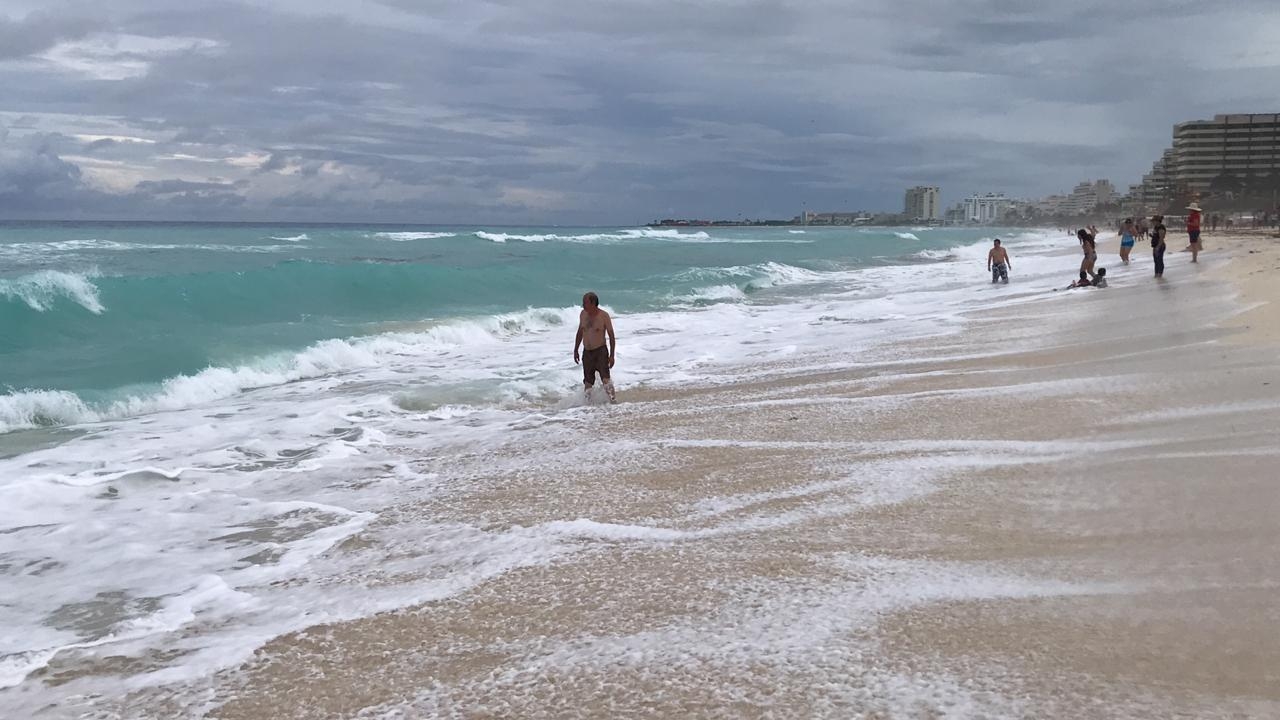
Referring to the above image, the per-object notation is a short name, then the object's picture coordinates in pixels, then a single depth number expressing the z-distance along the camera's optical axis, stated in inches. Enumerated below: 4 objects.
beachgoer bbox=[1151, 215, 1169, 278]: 803.4
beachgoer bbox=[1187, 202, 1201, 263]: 981.8
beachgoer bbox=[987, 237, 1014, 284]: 961.5
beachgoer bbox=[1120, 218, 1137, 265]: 1040.2
